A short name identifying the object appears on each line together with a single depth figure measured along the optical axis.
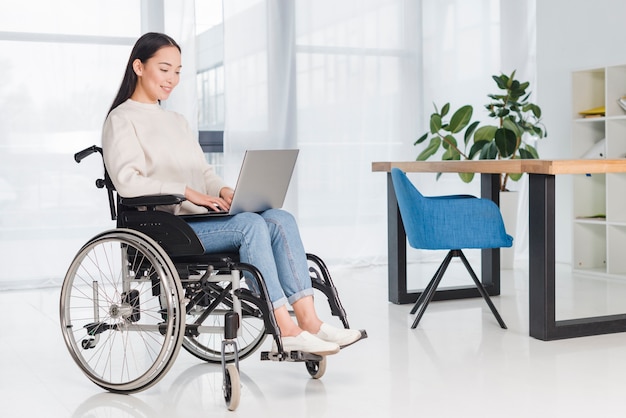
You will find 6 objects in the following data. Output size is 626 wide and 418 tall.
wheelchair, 2.40
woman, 2.48
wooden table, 3.18
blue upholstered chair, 3.46
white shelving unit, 4.98
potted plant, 5.22
